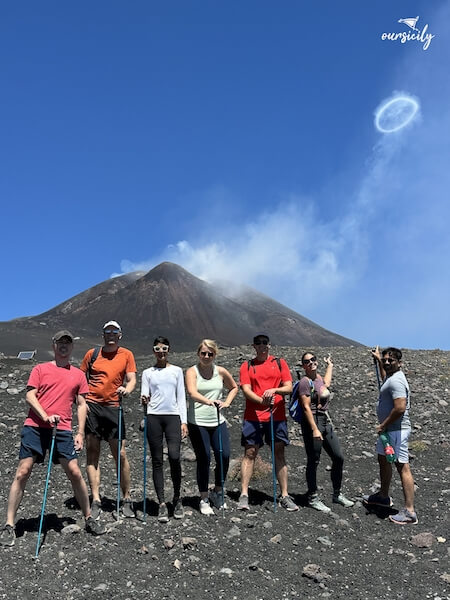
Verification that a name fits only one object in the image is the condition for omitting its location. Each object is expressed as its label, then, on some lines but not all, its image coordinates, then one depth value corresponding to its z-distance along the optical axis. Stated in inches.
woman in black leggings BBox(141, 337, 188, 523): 238.1
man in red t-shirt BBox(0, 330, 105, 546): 208.5
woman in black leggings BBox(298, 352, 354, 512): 255.0
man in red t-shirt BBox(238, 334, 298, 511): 257.4
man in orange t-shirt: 240.4
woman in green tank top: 245.9
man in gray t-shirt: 241.0
